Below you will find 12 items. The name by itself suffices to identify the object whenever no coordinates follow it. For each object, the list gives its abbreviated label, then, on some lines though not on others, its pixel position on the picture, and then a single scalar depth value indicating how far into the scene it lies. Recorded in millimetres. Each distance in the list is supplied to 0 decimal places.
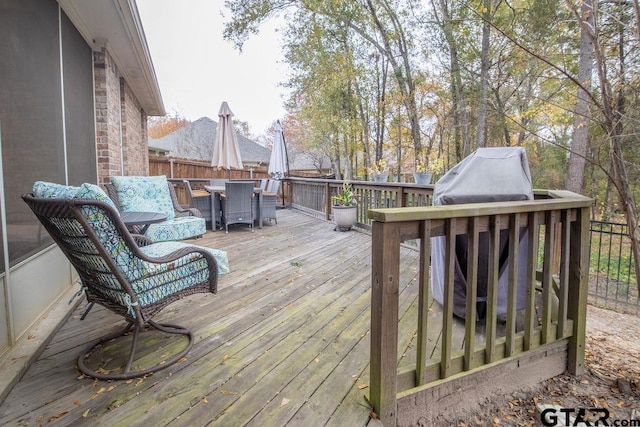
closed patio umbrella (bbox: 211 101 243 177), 7086
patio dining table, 6277
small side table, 2708
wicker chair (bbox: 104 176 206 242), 4126
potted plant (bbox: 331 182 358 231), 6164
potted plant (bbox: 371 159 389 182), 6156
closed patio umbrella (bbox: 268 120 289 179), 8938
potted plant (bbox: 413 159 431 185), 5246
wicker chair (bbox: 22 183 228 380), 1597
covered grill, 2167
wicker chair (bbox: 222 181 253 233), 5932
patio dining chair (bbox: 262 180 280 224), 6793
